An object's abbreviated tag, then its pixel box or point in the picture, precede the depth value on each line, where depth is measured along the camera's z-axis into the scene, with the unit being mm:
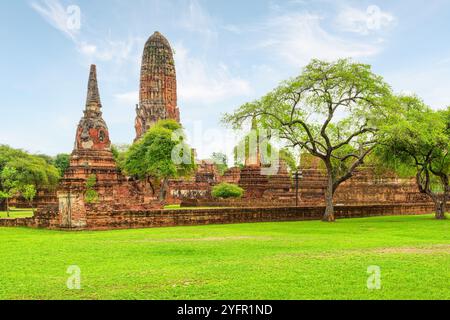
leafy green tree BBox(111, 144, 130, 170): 68000
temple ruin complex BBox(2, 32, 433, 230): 20938
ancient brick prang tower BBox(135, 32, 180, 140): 69125
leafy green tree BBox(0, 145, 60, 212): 46166
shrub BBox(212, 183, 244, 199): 47438
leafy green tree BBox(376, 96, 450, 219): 23312
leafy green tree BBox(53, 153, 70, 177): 79750
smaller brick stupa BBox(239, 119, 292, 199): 46688
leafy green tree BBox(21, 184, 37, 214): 32012
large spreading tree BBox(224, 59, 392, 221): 23922
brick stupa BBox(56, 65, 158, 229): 44250
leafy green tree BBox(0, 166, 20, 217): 36159
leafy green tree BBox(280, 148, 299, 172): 28877
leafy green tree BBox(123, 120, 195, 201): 46969
